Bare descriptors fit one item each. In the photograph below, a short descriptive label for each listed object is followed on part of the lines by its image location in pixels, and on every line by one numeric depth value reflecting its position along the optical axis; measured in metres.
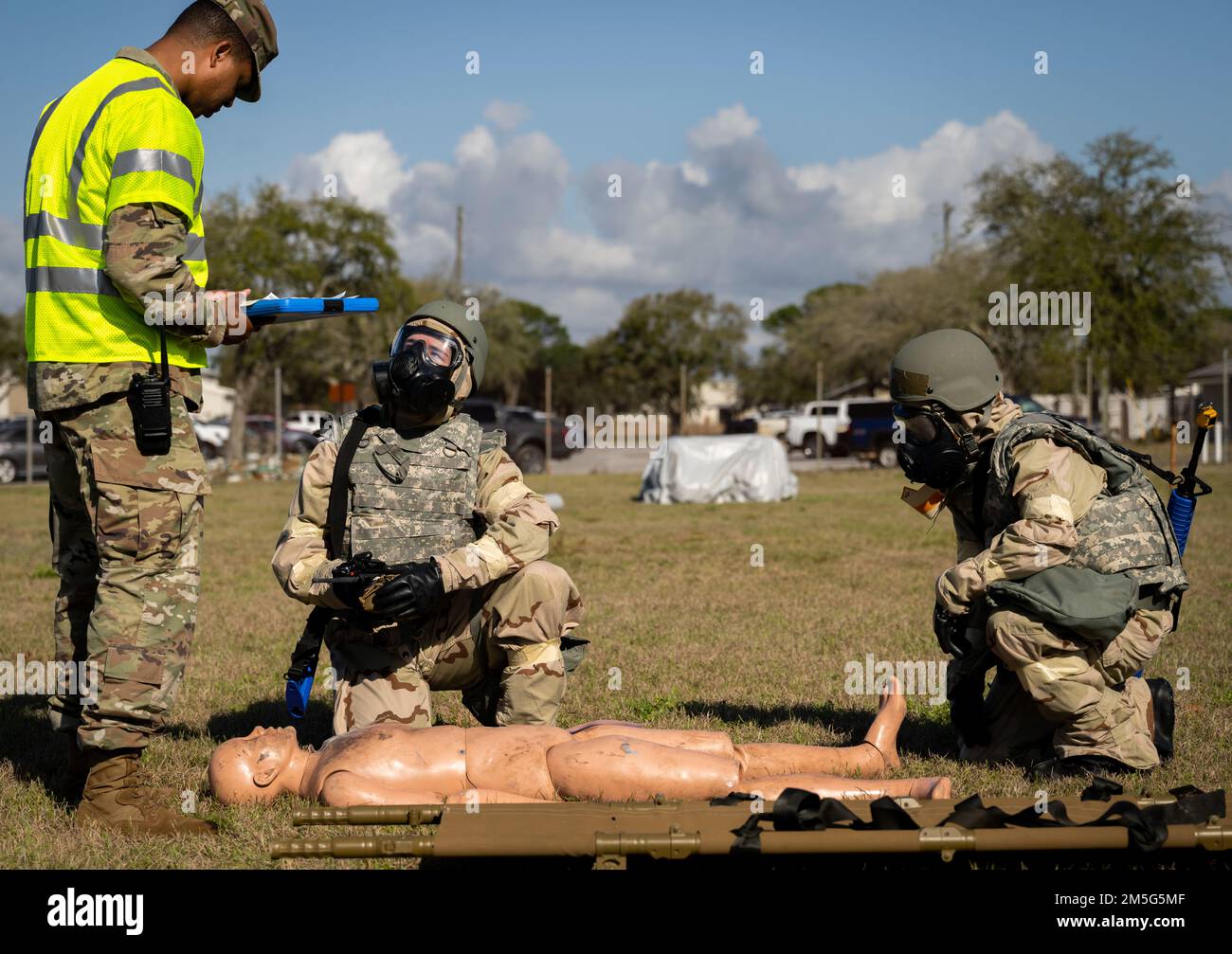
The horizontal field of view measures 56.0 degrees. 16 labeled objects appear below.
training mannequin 3.91
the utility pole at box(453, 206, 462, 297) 48.09
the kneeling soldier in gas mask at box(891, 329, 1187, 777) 4.46
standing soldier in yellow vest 3.91
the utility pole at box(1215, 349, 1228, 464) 34.20
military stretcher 3.05
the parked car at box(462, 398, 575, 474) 32.19
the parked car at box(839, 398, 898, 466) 34.38
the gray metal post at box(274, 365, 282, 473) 29.02
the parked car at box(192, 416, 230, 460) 39.47
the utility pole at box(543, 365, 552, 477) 27.42
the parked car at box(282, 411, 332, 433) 47.03
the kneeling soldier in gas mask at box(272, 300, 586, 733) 4.64
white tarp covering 21.98
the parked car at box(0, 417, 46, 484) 30.05
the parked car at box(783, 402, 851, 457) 41.75
